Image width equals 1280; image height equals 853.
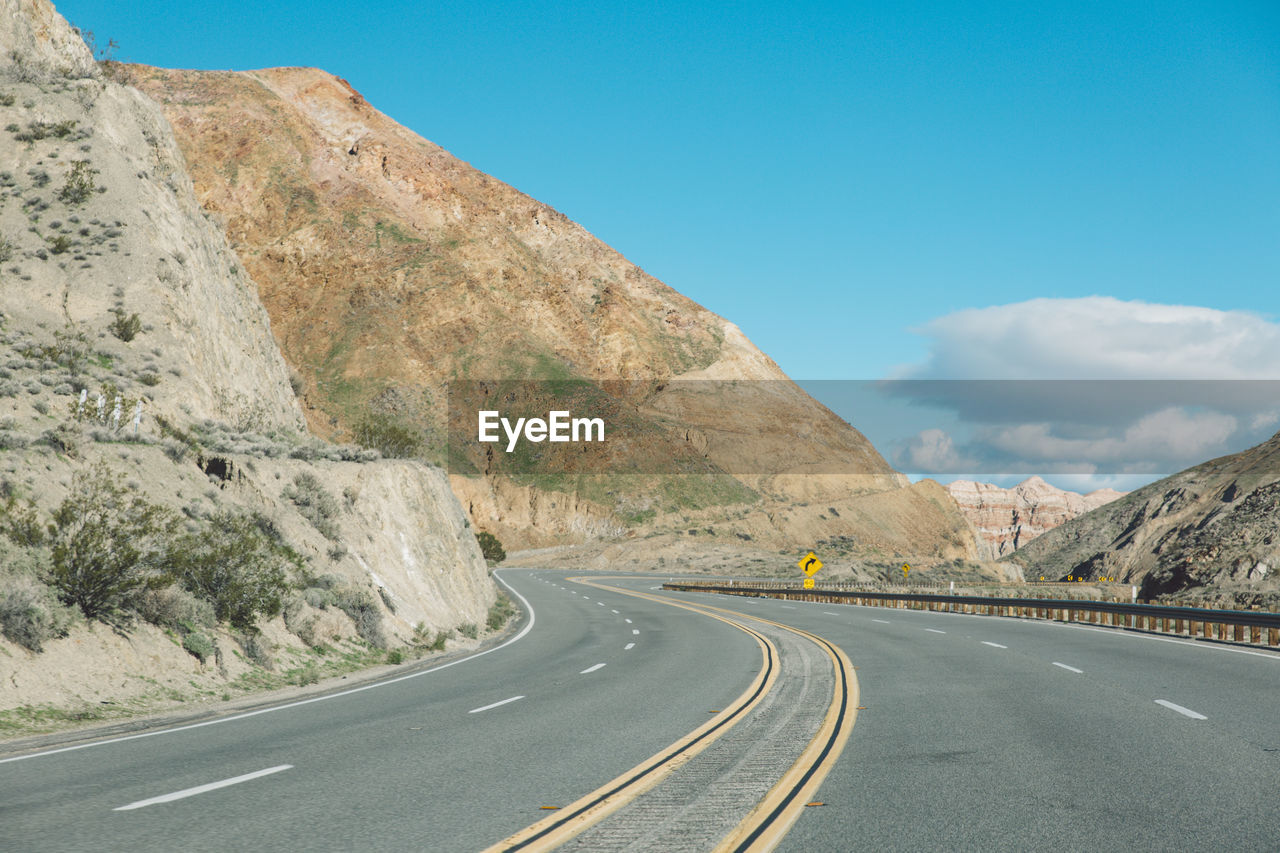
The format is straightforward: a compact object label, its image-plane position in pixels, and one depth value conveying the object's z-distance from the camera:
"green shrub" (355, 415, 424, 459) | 36.56
